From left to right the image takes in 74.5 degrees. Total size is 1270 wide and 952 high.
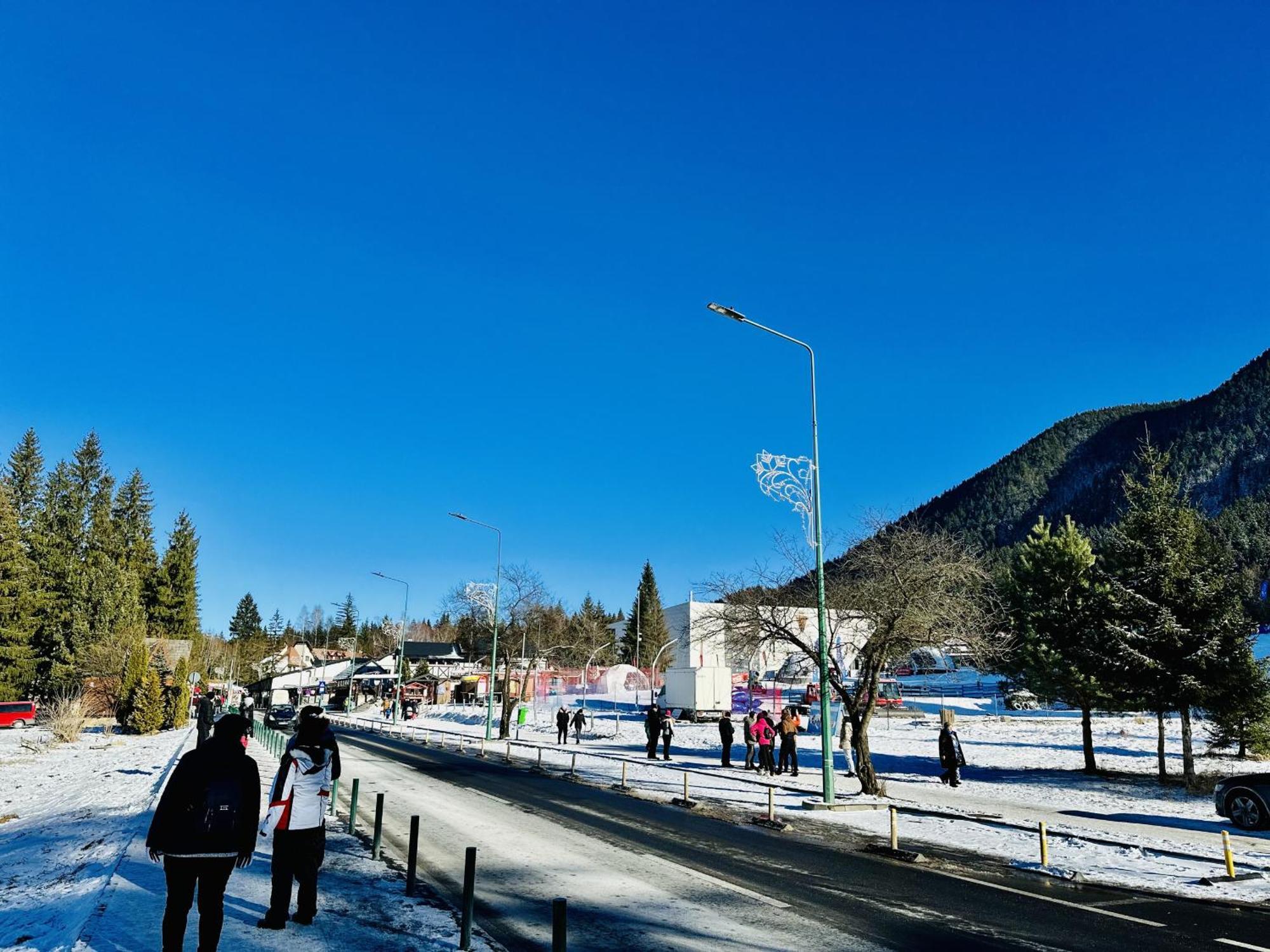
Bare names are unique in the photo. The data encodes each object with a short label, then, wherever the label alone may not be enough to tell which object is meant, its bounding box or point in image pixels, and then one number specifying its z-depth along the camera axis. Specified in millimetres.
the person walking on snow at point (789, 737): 25703
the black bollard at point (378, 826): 10384
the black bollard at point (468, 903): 6824
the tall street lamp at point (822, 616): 18203
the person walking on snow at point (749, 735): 26406
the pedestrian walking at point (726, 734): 27719
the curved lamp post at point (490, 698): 37878
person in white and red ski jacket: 7285
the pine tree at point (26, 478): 65000
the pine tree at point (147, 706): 39000
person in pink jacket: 25250
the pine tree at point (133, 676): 40281
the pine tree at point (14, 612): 49281
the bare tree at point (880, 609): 19938
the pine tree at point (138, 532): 77125
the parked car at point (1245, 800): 15281
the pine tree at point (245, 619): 164625
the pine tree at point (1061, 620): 24250
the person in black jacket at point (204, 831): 5707
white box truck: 49250
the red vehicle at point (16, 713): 44000
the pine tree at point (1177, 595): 21547
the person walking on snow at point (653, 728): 29984
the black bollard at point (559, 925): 5383
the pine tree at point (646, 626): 111375
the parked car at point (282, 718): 42178
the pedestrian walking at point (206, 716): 24250
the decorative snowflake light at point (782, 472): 20512
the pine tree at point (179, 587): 81375
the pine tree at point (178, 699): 41938
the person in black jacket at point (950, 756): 22734
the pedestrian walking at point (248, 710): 32688
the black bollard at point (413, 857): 8906
